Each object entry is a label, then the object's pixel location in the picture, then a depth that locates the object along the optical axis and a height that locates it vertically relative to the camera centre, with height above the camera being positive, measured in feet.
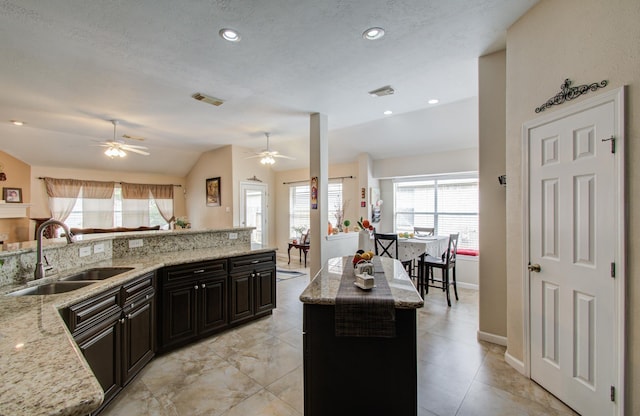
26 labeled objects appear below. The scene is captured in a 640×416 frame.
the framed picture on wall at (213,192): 23.65 +1.43
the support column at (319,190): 14.89 +0.96
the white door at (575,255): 5.70 -1.11
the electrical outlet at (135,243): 10.03 -1.23
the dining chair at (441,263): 13.71 -2.81
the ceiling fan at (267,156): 17.51 +3.33
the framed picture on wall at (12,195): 19.09 +1.01
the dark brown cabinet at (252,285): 10.82 -3.13
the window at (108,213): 22.76 -0.35
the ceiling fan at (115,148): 15.30 +3.42
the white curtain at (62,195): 21.44 +1.12
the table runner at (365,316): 5.19 -2.02
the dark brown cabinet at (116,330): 5.92 -2.95
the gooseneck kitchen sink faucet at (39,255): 6.42 -1.08
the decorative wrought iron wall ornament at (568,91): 5.98 +2.63
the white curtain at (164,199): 26.45 +0.94
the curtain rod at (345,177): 21.71 +2.46
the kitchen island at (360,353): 5.24 -2.80
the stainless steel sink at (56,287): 6.41 -1.84
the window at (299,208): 24.77 +0.02
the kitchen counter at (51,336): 2.40 -1.63
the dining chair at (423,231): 17.78 -1.49
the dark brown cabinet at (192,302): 9.04 -3.19
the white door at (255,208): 23.08 +0.04
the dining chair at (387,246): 14.82 -2.08
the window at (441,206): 17.65 +0.12
